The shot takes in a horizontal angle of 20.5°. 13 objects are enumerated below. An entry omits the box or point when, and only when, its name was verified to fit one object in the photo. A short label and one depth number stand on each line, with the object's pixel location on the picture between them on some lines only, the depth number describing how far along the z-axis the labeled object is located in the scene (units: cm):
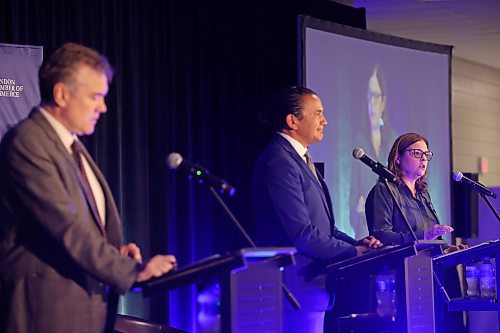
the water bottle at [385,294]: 753
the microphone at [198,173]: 435
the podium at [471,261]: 684
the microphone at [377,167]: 588
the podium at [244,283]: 391
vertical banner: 788
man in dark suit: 574
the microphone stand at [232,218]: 442
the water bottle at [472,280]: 771
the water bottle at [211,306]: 452
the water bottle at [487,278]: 752
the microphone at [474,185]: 718
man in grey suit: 385
